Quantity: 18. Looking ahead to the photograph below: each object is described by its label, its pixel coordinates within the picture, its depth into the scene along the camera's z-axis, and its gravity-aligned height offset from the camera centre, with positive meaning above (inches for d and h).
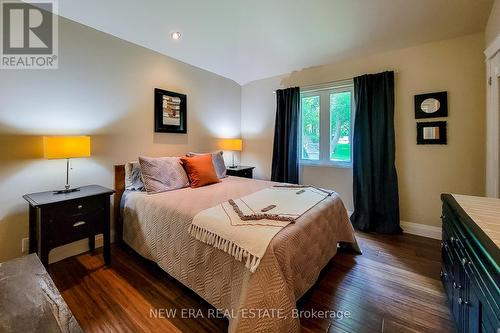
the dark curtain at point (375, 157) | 116.3 +4.8
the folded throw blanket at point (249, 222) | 52.2 -15.4
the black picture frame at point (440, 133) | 106.7 +15.9
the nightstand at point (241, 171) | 150.8 -4.1
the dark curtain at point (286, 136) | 147.3 +19.6
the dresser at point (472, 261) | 33.5 -18.2
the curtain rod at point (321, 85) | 131.1 +50.1
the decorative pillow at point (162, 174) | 94.4 -4.2
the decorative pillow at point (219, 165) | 128.3 +0.2
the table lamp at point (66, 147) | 75.1 +6.3
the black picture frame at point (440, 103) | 105.7 +29.3
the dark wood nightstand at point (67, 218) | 70.1 -18.1
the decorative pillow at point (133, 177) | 99.2 -5.3
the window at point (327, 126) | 133.6 +25.2
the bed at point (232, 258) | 49.3 -25.5
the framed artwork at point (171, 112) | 120.0 +29.8
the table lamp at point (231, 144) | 155.5 +14.8
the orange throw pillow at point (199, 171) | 106.8 -2.8
